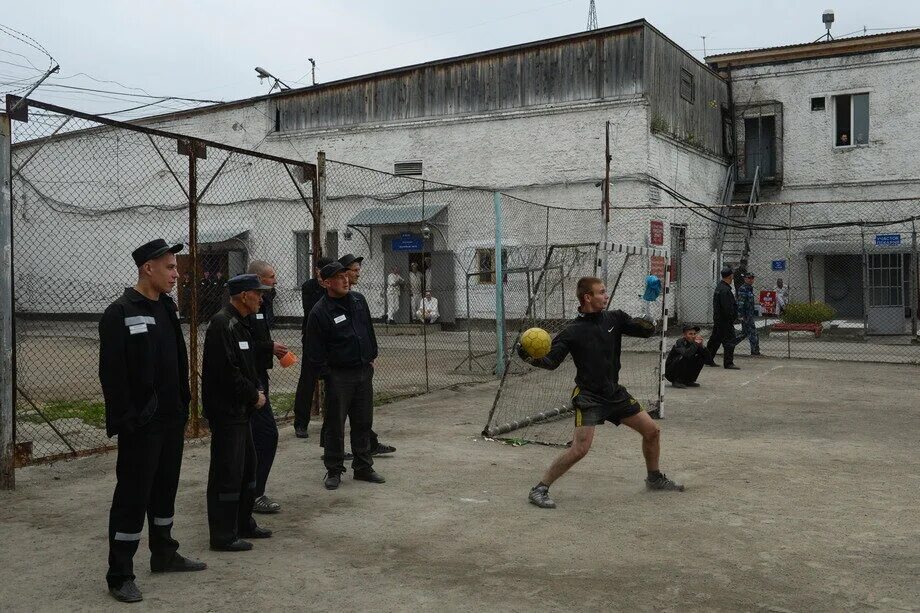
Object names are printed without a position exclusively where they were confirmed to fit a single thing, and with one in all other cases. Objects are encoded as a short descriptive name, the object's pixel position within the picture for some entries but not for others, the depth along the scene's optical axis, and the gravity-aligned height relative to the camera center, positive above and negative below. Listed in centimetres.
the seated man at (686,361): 1286 -98
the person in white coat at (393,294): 2389 +10
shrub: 2198 -49
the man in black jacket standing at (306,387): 891 -90
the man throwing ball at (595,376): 632 -59
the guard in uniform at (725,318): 1505 -41
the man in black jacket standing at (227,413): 523 -68
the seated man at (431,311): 2303 -36
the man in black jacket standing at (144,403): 448 -53
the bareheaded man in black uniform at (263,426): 584 -85
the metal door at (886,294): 2055 -4
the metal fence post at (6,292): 648 +7
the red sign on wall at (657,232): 2181 +157
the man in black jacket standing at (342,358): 704 -48
